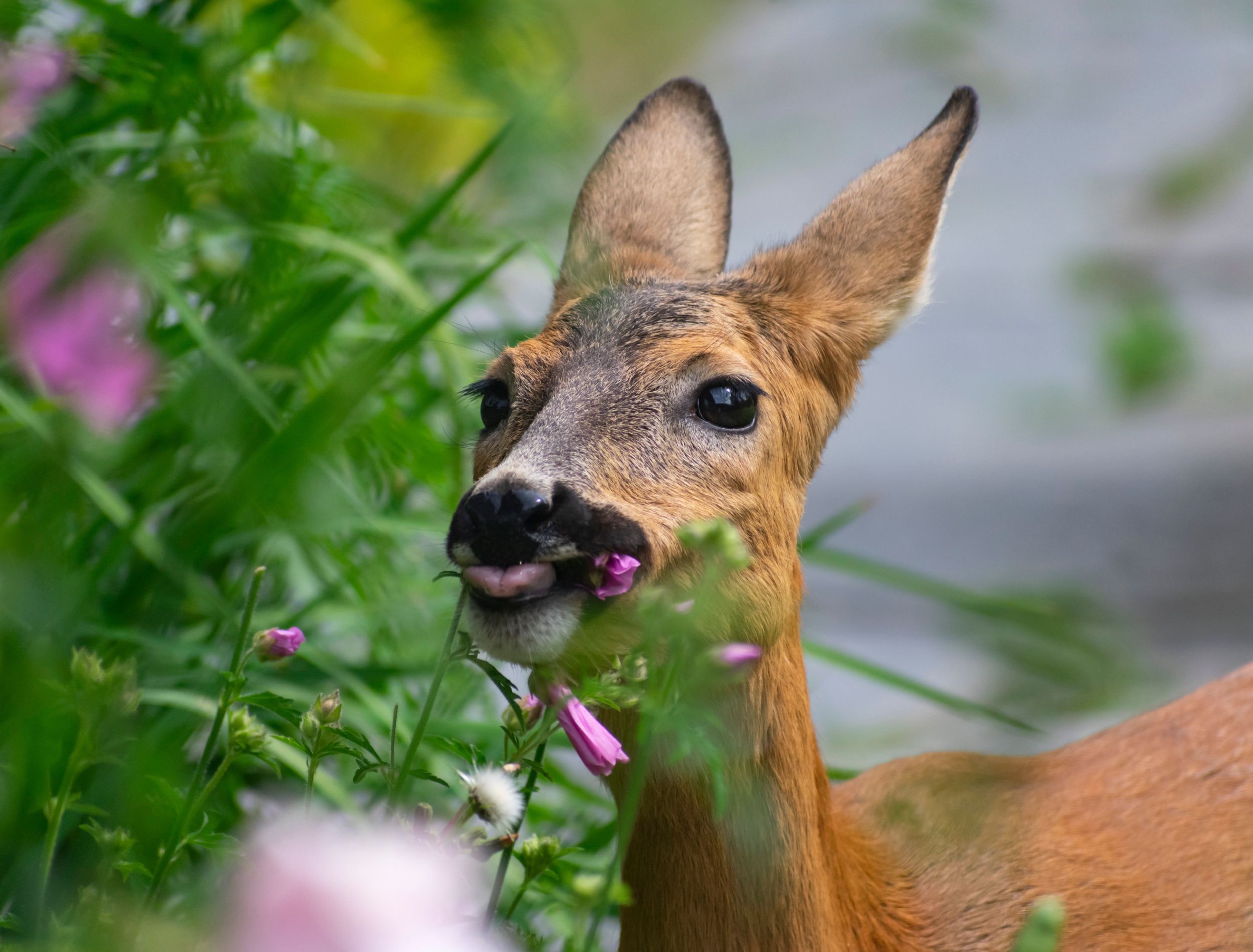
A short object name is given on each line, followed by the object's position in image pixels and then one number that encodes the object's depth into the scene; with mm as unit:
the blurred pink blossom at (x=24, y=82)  7991
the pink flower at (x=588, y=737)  7999
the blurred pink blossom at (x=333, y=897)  4512
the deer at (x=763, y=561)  8059
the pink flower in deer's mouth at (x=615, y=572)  8029
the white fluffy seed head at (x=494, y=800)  7987
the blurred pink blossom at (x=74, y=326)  7876
